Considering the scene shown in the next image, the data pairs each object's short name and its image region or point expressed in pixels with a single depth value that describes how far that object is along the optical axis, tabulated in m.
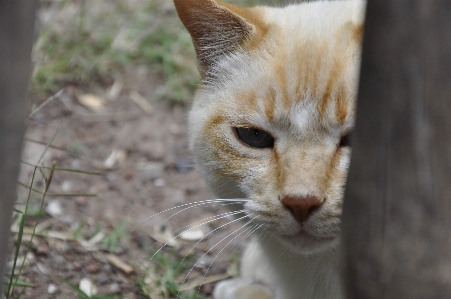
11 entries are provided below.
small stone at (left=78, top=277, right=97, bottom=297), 2.76
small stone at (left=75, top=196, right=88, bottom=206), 3.40
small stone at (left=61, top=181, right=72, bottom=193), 3.46
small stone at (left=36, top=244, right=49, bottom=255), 2.92
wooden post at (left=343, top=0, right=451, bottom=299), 1.20
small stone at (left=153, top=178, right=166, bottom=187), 3.67
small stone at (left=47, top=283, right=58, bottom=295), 2.67
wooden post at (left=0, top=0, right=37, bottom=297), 1.30
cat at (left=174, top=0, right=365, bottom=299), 1.88
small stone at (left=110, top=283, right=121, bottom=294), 2.83
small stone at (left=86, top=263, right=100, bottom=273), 2.94
